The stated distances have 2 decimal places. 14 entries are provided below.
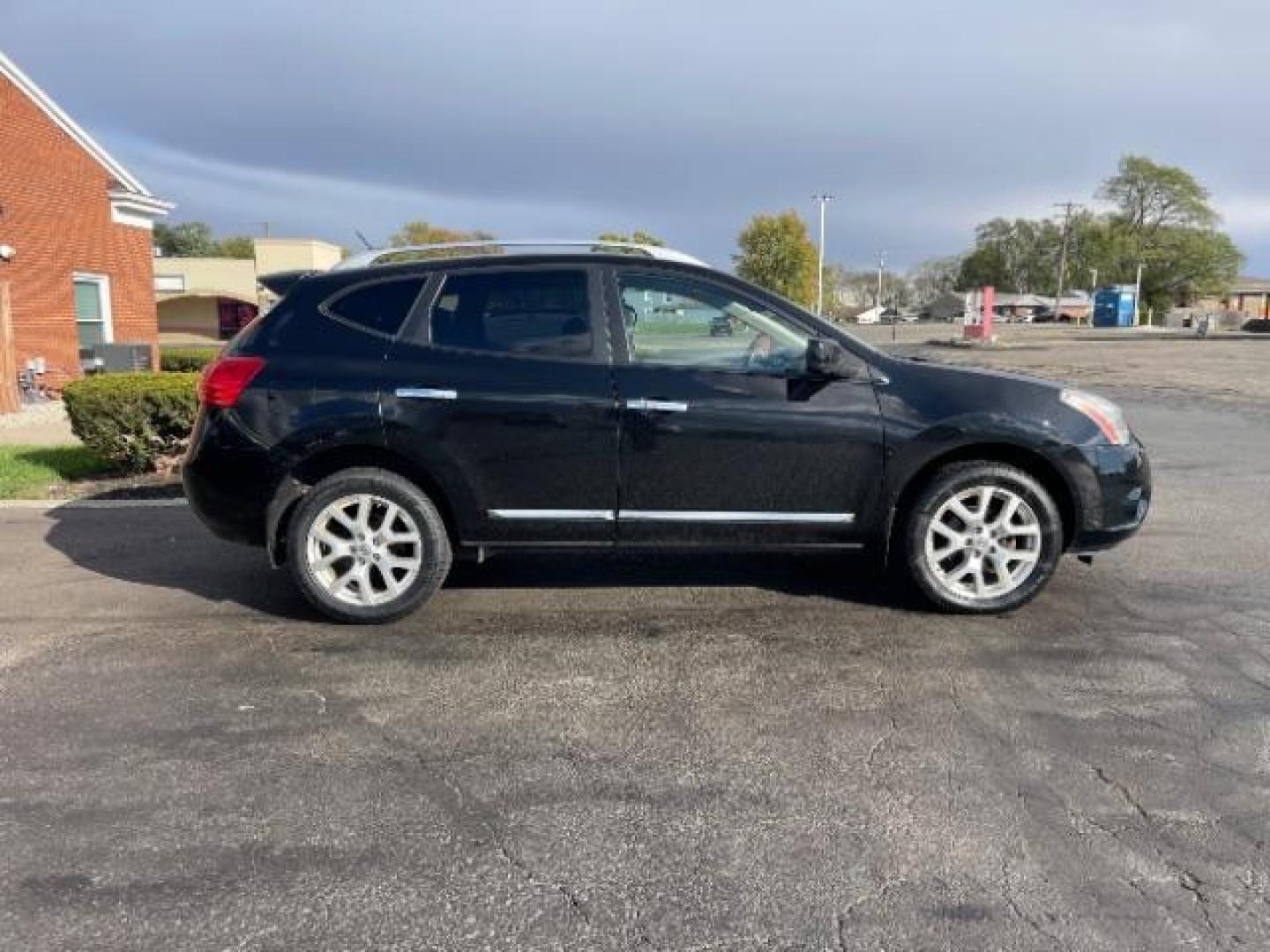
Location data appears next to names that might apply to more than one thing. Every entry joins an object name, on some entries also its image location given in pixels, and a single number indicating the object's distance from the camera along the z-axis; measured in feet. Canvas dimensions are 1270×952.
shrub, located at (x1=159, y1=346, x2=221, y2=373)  55.06
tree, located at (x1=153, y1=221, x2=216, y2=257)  286.87
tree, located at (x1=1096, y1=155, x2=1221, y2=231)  334.03
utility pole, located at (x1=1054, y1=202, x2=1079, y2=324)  321.32
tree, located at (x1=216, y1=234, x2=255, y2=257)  284.20
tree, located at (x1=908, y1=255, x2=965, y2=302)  470.80
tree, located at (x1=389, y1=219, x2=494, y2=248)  219.41
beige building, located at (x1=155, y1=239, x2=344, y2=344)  168.55
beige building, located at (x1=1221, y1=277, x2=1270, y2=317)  362.41
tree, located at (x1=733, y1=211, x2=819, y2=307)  195.72
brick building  52.03
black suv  14.93
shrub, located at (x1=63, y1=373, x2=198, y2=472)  26.78
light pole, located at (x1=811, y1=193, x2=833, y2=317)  216.74
